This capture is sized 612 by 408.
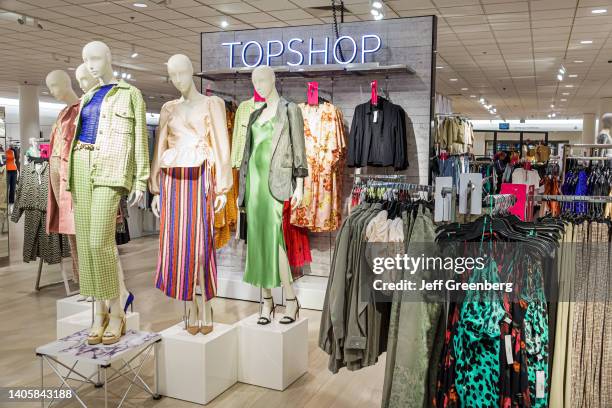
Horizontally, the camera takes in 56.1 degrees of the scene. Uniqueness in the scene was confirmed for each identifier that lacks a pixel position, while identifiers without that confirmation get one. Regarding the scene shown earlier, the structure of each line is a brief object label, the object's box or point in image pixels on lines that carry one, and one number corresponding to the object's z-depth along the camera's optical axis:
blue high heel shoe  3.65
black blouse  5.28
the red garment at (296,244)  5.50
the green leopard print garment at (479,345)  2.26
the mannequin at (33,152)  6.09
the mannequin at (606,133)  6.45
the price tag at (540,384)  2.22
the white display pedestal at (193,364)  3.43
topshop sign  5.55
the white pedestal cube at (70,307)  4.11
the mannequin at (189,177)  3.47
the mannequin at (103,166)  3.14
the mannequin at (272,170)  3.73
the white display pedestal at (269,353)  3.67
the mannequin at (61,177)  3.66
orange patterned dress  5.32
